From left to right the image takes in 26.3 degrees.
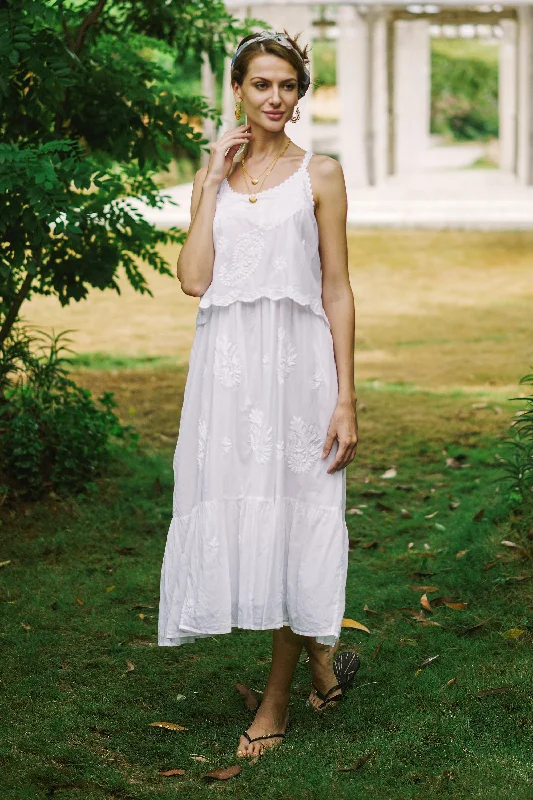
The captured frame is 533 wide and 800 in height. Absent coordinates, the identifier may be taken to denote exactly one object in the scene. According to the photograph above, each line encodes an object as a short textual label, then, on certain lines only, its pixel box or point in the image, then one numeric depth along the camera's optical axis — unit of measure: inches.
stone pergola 761.6
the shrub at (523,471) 199.2
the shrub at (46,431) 228.5
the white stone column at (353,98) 815.7
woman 126.3
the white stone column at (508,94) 934.4
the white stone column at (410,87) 884.6
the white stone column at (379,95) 833.5
